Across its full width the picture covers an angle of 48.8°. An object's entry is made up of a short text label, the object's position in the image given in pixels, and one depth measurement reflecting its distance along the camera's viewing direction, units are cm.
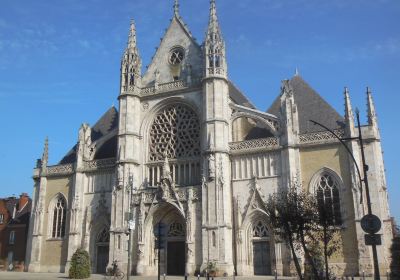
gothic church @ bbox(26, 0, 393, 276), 2895
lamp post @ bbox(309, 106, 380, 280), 1401
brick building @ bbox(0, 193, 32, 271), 4447
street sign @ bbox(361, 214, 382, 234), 1363
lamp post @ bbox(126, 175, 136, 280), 3234
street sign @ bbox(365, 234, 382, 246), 1402
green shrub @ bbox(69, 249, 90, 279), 2744
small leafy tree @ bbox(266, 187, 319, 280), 2056
